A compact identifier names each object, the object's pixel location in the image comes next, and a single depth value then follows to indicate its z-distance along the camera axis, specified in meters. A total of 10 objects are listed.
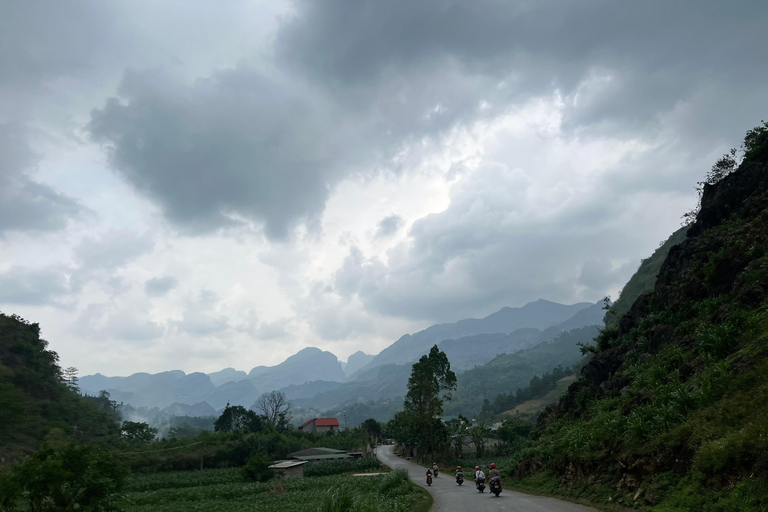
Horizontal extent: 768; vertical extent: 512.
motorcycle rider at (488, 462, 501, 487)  22.94
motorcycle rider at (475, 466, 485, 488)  25.54
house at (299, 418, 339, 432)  145.88
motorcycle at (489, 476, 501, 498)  22.47
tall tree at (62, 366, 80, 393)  102.24
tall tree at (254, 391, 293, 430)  113.18
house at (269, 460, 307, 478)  57.10
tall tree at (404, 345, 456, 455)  66.25
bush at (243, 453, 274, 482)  54.38
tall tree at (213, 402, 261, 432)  103.81
